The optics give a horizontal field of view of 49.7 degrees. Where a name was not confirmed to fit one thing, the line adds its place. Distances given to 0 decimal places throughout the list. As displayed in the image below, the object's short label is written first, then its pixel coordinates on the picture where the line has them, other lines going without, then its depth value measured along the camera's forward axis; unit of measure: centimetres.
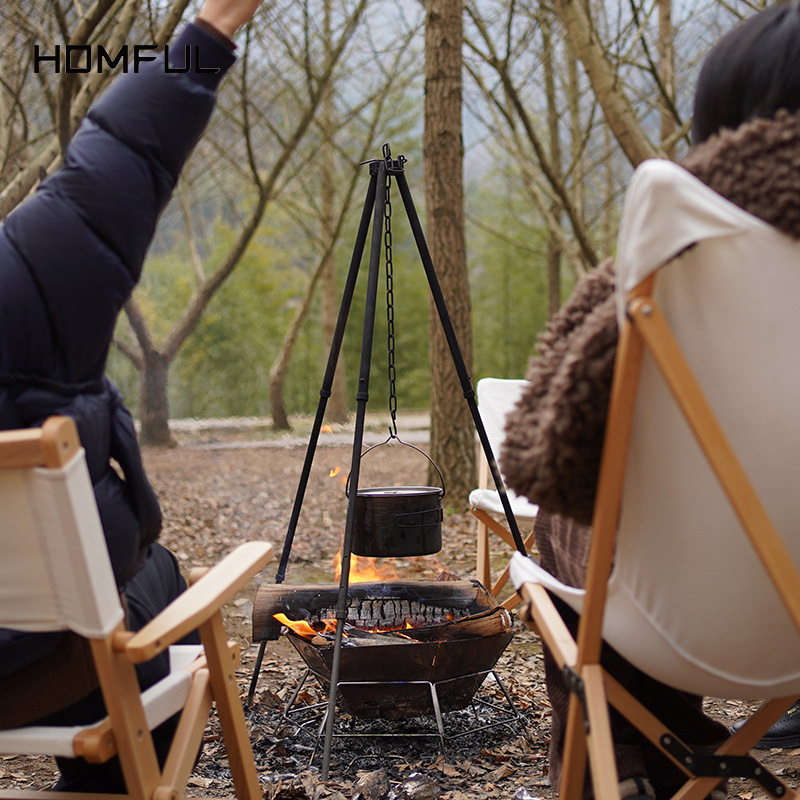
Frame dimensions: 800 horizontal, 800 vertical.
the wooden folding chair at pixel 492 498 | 299
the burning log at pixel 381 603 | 266
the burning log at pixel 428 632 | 239
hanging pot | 271
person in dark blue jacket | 124
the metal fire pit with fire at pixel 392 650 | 231
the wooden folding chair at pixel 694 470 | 107
